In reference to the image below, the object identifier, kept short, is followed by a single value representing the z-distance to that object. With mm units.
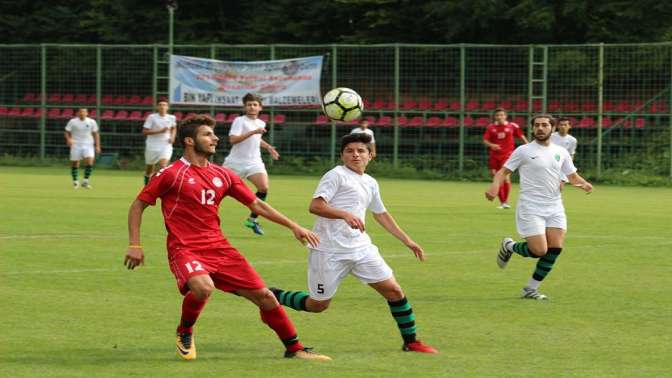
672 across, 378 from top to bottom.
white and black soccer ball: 16781
